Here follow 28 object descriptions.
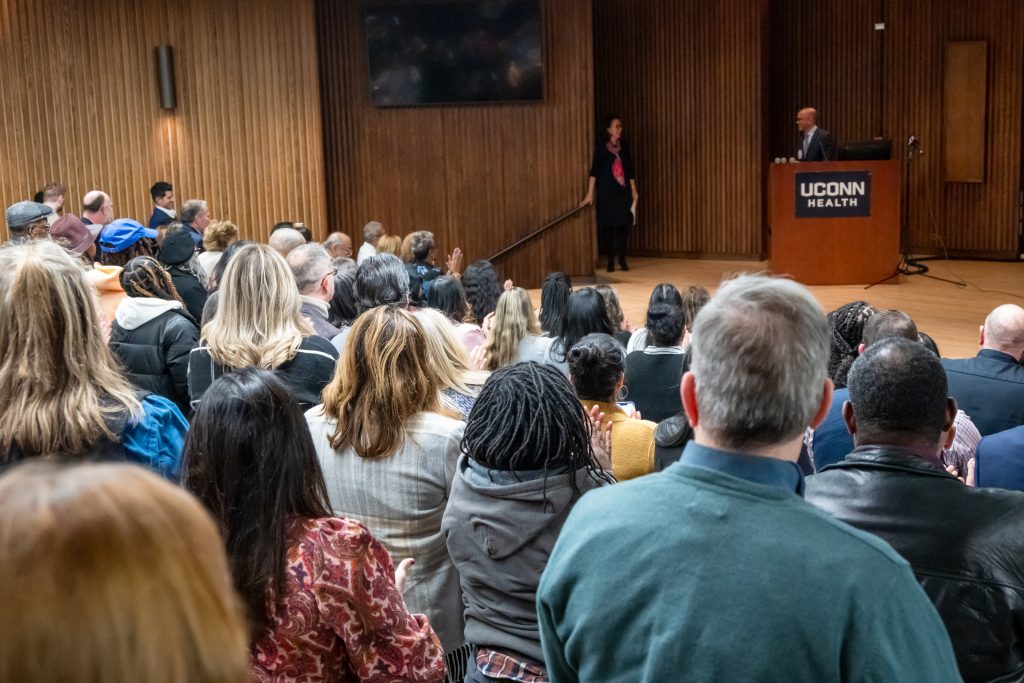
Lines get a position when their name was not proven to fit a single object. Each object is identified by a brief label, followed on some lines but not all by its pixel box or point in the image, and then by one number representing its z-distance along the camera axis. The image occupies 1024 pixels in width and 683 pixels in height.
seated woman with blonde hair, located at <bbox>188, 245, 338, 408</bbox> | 3.57
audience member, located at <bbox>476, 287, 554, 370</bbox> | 4.75
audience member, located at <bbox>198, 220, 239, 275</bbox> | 6.85
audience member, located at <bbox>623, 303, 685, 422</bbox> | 4.28
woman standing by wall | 12.10
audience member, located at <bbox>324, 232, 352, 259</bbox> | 7.95
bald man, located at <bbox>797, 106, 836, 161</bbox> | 10.70
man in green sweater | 1.43
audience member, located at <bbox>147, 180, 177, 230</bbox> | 9.52
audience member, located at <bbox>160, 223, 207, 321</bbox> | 5.41
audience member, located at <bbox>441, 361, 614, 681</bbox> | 2.36
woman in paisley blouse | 1.92
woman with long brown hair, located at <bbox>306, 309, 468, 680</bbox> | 2.76
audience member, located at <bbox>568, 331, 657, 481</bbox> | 3.32
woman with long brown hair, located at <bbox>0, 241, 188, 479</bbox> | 2.51
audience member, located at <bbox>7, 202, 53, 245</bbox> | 6.03
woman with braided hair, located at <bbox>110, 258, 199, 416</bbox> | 4.09
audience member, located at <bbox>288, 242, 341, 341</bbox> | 4.36
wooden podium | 10.31
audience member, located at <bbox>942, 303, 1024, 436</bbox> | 3.90
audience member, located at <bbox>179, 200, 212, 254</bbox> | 7.44
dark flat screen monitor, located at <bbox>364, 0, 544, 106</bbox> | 11.12
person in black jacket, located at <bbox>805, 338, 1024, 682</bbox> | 1.96
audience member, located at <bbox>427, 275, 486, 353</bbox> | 5.47
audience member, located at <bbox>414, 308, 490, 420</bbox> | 3.03
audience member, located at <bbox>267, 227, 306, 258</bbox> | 6.45
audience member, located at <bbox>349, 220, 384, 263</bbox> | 8.76
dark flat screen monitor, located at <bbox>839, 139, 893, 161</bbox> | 10.42
